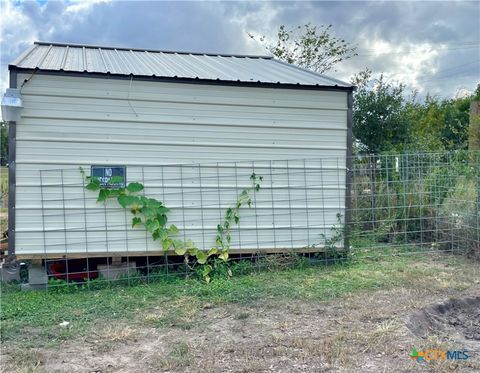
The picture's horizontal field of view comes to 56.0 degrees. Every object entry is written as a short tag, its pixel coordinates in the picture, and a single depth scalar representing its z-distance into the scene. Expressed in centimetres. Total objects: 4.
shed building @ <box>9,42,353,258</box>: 495
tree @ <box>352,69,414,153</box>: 1092
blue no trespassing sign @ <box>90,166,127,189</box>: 510
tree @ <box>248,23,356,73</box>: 1305
